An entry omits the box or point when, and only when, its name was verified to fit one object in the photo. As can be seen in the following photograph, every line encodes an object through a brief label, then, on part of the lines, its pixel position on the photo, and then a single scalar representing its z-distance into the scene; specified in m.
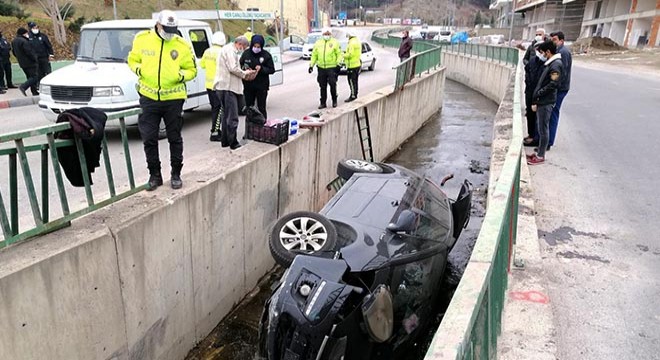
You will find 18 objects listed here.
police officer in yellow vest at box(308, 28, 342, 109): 10.98
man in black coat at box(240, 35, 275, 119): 8.45
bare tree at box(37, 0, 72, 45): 20.30
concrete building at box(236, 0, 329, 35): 46.85
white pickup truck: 8.09
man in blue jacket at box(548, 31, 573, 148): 8.18
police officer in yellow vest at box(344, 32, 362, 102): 12.20
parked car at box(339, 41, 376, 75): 22.75
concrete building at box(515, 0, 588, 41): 65.56
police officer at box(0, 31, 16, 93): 13.27
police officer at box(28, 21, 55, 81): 12.82
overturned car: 3.33
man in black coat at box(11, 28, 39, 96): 12.45
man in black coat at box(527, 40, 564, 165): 7.74
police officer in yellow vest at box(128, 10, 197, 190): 5.08
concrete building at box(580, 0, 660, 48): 42.54
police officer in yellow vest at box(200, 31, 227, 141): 8.64
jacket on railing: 4.00
